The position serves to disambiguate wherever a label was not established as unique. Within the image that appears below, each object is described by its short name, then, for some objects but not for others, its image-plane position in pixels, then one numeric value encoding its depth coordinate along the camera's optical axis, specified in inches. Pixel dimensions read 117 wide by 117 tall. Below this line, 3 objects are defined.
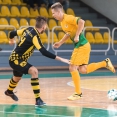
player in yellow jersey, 507.2
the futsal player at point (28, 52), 466.0
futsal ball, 486.4
